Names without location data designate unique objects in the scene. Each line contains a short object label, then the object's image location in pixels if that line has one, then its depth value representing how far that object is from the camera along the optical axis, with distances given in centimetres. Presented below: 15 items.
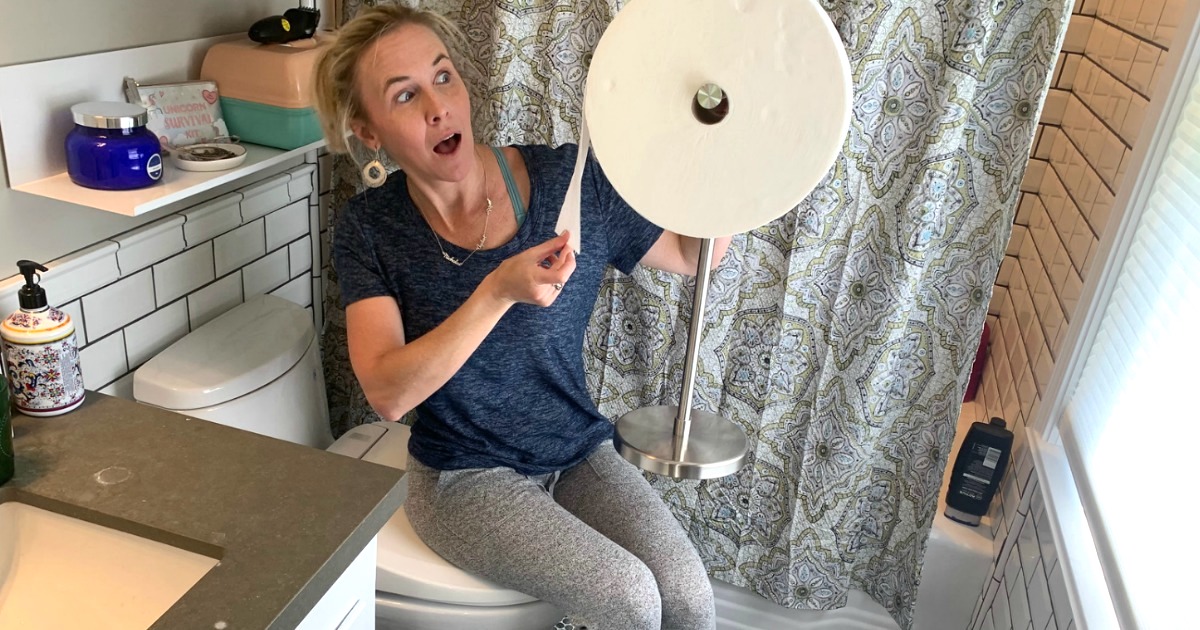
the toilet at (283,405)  126
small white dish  121
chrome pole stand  90
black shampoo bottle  160
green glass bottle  89
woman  120
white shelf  106
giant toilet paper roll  70
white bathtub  164
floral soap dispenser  96
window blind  96
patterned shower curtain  135
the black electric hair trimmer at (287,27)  134
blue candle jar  107
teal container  134
